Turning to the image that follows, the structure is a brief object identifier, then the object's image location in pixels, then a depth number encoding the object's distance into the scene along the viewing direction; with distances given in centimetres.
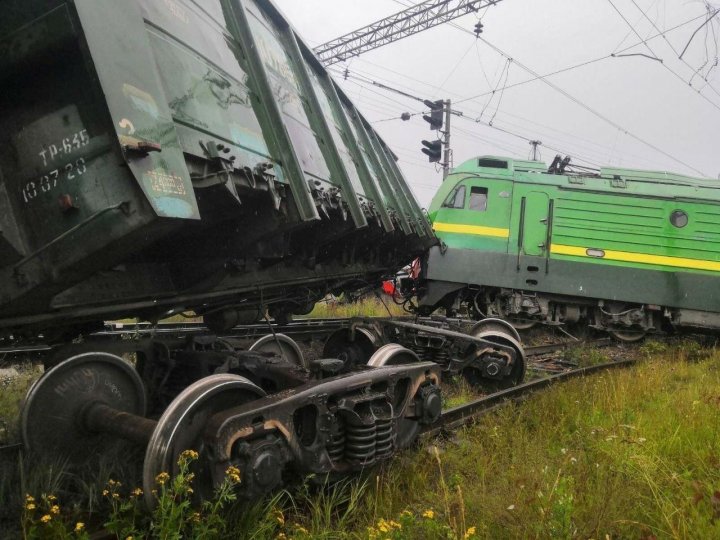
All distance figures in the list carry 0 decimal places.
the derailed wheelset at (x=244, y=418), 237
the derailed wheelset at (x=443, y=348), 532
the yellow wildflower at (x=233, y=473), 222
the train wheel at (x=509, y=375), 571
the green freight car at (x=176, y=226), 199
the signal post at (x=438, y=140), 1750
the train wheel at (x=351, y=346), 526
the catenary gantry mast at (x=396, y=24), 1597
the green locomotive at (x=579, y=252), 1055
